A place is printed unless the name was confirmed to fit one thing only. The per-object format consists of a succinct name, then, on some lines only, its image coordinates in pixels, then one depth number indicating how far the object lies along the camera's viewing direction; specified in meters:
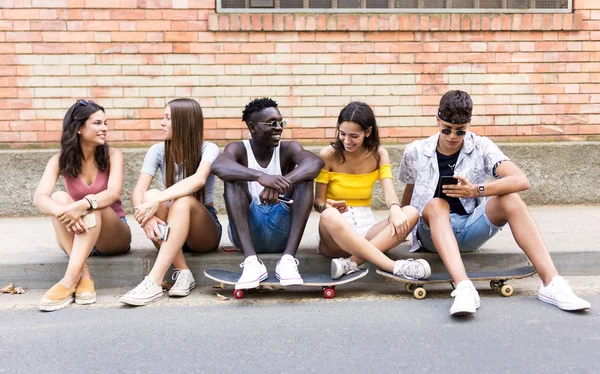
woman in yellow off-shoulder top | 4.17
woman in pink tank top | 4.14
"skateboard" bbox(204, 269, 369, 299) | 4.11
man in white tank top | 4.15
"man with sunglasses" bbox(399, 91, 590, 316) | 3.92
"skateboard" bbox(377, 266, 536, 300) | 4.13
